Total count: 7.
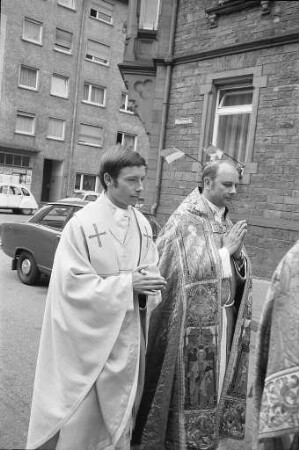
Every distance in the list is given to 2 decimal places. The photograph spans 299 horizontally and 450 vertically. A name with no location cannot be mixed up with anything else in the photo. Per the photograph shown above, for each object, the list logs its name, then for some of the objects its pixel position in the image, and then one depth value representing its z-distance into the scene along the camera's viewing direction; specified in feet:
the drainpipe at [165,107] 40.73
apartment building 104.58
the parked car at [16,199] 86.43
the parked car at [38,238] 28.96
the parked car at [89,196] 86.45
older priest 10.31
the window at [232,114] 35.78
